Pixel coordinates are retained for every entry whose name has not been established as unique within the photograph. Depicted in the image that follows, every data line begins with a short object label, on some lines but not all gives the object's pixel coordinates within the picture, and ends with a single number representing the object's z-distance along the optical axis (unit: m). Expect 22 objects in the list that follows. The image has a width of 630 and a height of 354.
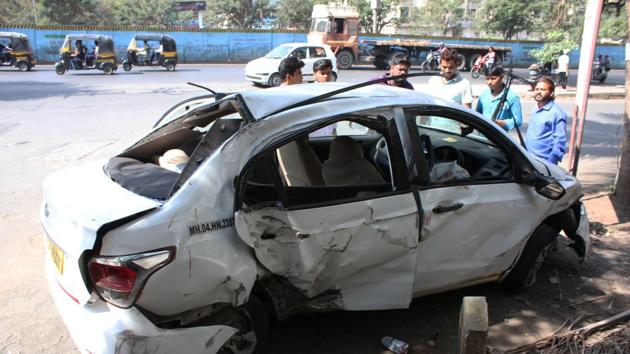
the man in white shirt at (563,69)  20.16
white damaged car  2.19
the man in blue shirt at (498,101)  5.09
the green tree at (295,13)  53.31
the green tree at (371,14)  49.88
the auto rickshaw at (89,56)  22.19
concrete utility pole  5.75
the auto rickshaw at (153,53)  24.88
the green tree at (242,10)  53.09
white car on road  18.61
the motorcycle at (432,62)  28.29
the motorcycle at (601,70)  24.95
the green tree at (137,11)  55.44
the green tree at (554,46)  21.95
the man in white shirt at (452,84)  5.34
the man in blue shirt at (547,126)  4.81
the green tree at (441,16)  54.90
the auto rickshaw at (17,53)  22.73
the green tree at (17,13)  49.25
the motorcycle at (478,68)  25.66
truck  28.84
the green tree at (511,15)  44.38
